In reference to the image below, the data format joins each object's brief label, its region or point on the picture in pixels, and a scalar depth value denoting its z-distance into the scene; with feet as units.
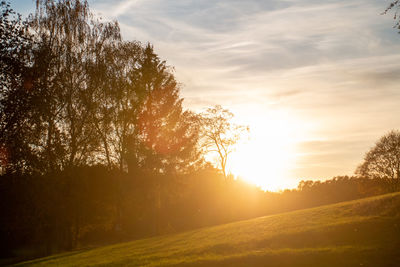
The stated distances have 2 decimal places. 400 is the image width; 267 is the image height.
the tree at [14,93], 67.05
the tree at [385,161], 204.64
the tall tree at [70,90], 105.60
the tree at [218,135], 179.01
